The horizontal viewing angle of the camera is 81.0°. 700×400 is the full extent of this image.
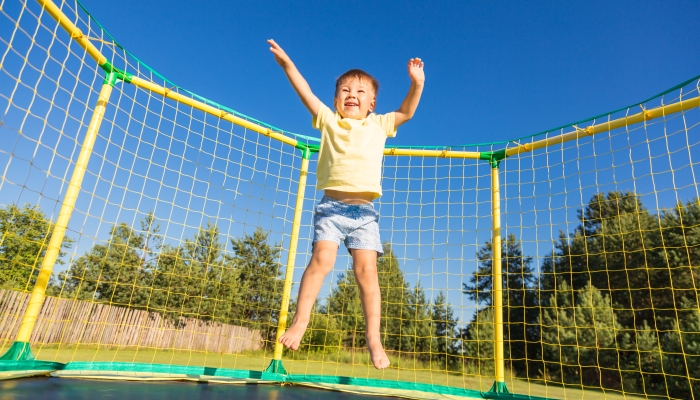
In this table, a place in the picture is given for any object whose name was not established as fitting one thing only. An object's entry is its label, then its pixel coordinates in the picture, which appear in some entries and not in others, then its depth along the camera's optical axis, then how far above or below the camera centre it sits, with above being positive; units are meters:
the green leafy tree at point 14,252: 8.25 +1.07
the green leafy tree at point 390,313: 7.64 +0.49
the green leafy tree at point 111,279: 11.96 +0.83
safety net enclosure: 2.51 +0.74
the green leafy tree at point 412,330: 8.88 +0.17
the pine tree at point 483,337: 10.08 +0.19
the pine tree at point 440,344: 8.95 -0.08
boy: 1.68 +0.62
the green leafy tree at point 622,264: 11.08 +2.77
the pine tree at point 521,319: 12.94 +0.95
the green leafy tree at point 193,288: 9.62 +0.72
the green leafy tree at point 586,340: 10.97 +0.39
